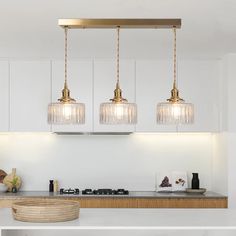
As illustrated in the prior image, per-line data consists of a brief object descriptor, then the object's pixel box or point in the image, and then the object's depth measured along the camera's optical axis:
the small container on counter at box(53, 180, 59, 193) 6.83
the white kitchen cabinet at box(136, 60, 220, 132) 6.65
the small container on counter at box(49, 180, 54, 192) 6.85
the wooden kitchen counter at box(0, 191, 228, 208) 6.32
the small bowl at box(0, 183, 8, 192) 6.84
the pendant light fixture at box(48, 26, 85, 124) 3.88
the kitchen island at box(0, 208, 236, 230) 3.79
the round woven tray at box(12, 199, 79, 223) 3.89
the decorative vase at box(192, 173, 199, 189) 6.82
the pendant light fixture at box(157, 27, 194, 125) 3.88
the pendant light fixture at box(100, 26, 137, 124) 3.85
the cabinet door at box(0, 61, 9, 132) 6.64
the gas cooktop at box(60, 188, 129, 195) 6.56
